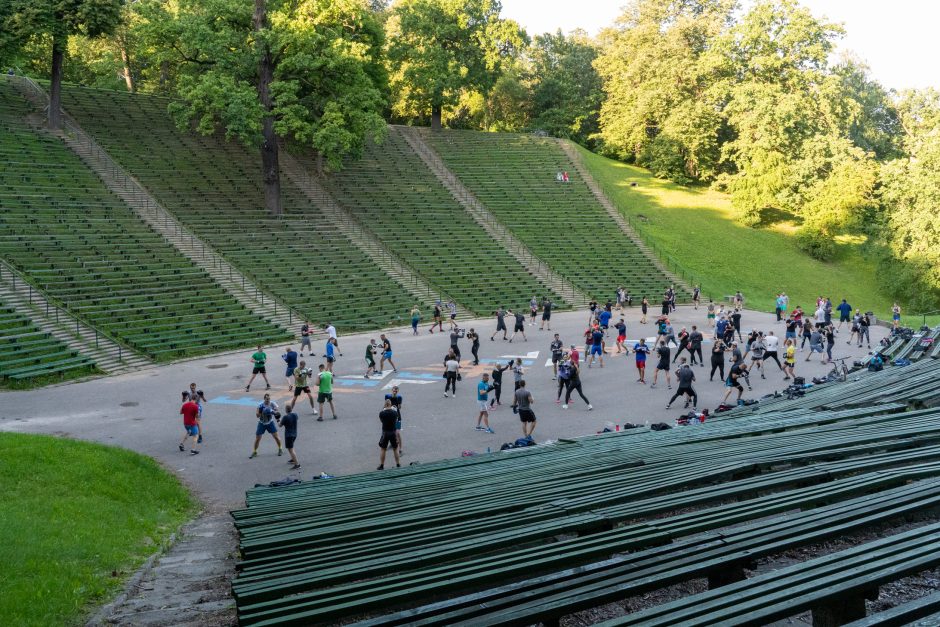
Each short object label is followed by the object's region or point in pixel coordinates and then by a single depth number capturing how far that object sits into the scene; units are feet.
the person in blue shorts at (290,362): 72.13
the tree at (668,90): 203.41
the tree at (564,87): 232.53
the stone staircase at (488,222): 138.17
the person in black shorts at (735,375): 66.90
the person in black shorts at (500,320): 96.63
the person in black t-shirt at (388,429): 48.08
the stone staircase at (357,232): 126.72
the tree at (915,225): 149.38
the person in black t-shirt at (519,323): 96.96
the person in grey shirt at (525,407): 55.26
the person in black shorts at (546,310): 105.81
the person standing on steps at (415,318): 103.86
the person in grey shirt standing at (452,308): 102.54
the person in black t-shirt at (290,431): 49.49
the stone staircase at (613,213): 149.53
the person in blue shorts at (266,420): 51.24
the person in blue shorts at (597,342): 81.51
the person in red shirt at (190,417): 52.85
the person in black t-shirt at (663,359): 71.82
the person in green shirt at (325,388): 60.49
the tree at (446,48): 188.34
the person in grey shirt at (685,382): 64.28
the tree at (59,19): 122.42
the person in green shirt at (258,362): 71.10
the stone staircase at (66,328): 82.38
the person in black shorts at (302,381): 61.82
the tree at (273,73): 127.65
